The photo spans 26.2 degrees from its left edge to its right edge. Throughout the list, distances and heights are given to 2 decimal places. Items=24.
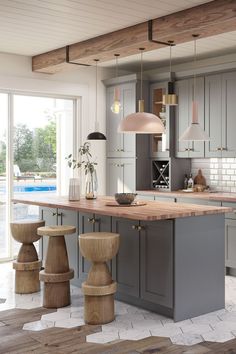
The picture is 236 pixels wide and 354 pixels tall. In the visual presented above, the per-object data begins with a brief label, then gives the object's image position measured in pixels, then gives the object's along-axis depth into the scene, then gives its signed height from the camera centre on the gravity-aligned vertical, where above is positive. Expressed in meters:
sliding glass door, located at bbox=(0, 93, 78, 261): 6.77 +0.21
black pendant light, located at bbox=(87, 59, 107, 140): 5.72 +0.33
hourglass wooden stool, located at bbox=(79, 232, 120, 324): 4.17 -0.97
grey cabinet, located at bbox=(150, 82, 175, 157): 6.98 +0.58
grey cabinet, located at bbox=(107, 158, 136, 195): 7.20 -0.16
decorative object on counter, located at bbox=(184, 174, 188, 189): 7.09 -0.23
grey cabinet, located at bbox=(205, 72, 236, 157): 6.25 +0.64
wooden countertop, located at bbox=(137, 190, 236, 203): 5.90 -0.37
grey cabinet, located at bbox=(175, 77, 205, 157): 6.62 +0.70
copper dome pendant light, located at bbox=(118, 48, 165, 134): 4.97 +0.40
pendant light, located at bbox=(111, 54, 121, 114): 5.30 +0.66
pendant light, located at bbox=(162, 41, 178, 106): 5.00 +0.64
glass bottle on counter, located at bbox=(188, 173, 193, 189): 6.98 -0.25
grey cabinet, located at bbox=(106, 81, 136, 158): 7.18 +0.62
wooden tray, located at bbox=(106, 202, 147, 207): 4.96 -0.39
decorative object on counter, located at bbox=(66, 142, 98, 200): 5.74 -0.26
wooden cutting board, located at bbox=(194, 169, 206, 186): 7.01 -0.19
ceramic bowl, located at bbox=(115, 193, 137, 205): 5.00 -0.33
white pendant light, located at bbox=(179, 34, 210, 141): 4.93 +0.32
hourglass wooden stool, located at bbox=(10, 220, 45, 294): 5.12 -0.98
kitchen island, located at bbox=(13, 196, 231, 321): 4.20 -0.79
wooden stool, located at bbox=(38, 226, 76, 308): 4.60 -0.98
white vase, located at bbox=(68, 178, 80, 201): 5.56 -0.28
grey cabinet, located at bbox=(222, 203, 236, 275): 5.85 -0.85
